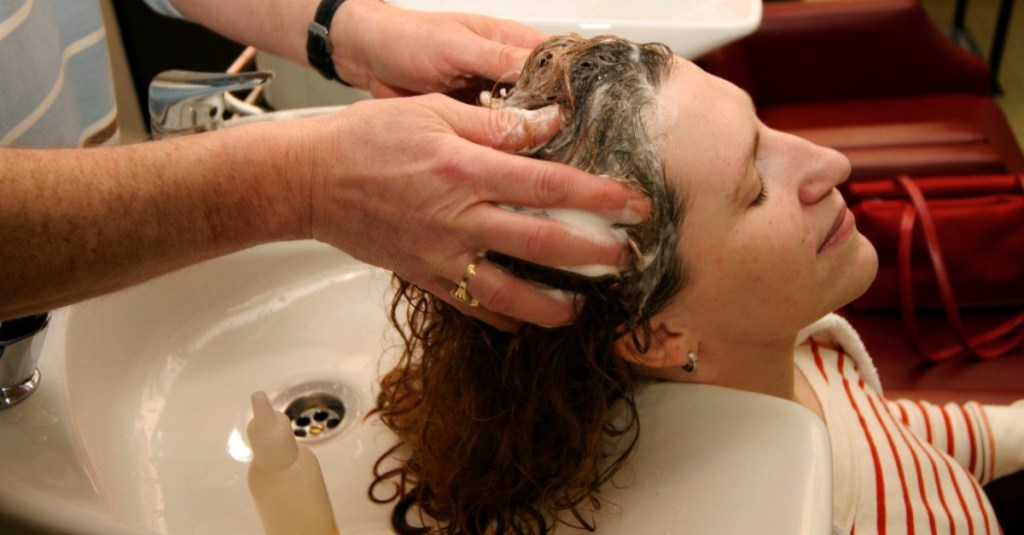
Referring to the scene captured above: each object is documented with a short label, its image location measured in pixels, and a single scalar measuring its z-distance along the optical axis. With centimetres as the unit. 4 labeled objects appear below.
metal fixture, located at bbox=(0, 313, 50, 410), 80
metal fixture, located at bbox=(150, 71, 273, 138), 100
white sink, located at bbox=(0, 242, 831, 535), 79
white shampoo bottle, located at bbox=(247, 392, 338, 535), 80
